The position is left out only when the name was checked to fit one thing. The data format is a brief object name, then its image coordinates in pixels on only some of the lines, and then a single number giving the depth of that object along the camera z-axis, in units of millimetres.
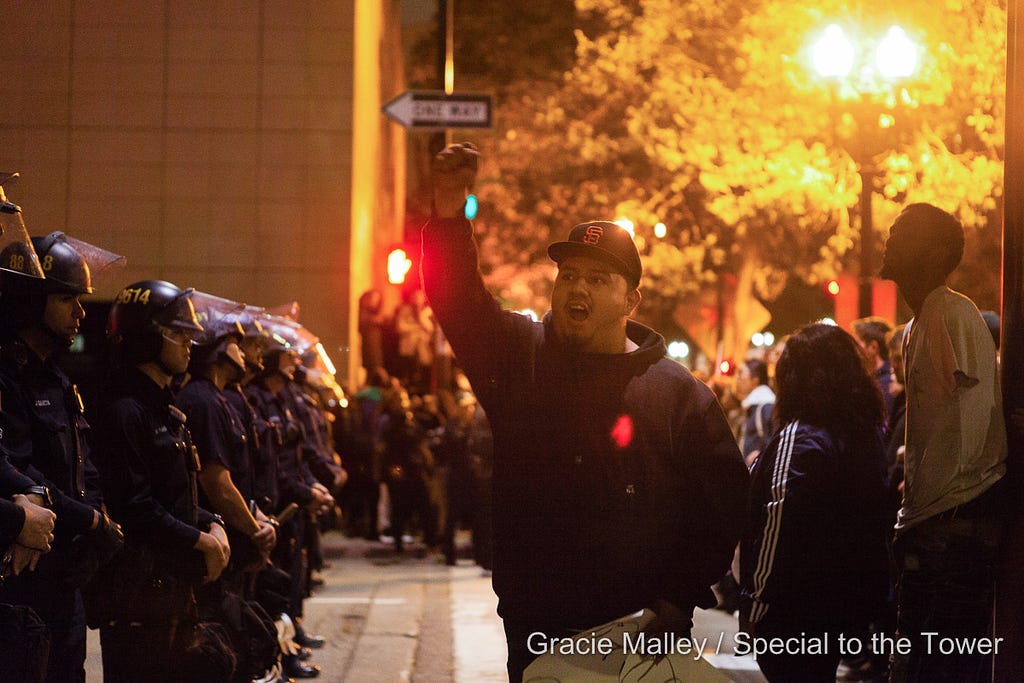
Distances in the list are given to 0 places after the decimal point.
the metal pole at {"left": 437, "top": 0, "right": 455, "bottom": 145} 18081
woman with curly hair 5957
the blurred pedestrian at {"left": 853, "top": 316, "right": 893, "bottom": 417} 10742
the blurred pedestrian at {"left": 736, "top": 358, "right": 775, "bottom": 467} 12898
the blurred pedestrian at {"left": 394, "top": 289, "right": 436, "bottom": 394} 23938
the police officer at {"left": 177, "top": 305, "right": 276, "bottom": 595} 7961
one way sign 15742
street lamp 16891
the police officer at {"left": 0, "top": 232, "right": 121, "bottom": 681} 5555
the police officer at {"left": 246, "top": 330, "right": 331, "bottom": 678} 10734
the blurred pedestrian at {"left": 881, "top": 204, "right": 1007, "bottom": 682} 5828
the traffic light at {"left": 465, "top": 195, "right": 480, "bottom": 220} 12818
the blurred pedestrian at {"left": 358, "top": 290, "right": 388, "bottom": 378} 22297
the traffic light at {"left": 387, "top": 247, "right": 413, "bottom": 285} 21641
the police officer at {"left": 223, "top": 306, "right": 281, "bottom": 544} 9023
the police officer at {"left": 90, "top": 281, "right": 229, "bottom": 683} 6697
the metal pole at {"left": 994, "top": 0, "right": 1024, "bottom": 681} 5766
